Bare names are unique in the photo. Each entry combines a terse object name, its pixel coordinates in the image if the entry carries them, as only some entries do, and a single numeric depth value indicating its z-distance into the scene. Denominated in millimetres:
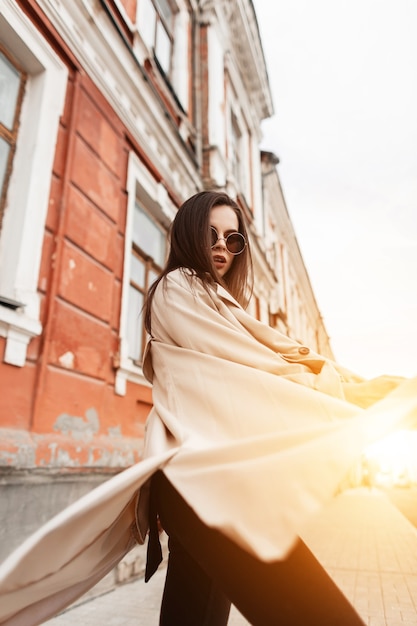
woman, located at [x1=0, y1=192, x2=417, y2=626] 830
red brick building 2766
